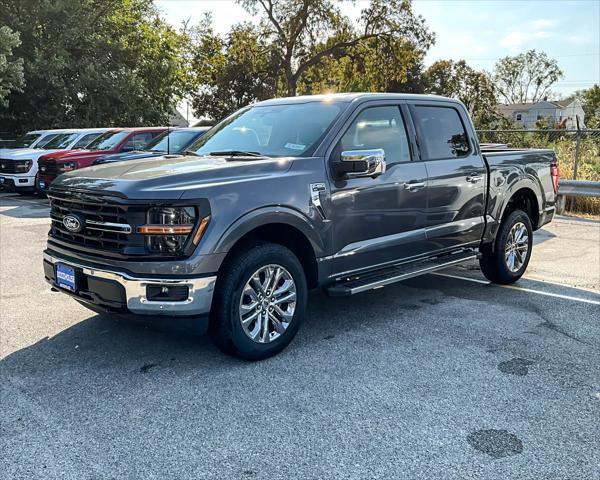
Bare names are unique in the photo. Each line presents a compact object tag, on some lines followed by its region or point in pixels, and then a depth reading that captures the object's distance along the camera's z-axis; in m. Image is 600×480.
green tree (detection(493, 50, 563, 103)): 94.94
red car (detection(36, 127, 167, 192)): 13.41
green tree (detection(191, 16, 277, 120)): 33.03
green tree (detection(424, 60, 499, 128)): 60.45
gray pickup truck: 3.67
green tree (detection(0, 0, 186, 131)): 23.95
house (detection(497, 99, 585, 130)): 83.44
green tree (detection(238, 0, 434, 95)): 31.19
